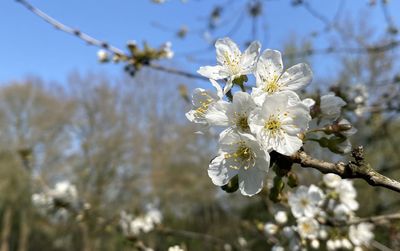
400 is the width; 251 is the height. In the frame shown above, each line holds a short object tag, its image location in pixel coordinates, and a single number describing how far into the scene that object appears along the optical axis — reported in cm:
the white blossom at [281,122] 14
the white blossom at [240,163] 14
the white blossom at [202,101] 16
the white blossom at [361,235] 31
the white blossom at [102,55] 39
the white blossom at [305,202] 26
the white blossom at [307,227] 26
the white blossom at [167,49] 38
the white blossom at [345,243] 28
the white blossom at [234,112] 14
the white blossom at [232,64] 16
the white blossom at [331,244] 29
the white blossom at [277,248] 28
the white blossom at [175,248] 21
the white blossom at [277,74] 16
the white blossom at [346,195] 30
